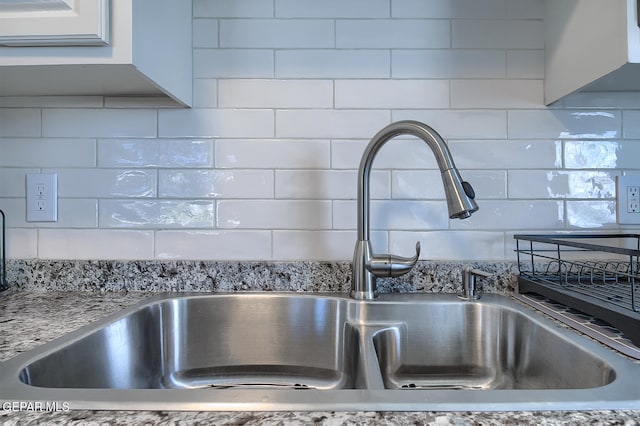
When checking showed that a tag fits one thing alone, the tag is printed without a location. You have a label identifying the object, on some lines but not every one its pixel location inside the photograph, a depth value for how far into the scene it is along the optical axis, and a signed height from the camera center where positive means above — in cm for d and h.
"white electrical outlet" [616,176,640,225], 96 +3
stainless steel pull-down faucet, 78 -7
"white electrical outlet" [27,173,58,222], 98 +5
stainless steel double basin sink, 60 -27
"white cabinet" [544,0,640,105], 69 +35
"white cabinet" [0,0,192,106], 68 +33
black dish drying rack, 69 -15
